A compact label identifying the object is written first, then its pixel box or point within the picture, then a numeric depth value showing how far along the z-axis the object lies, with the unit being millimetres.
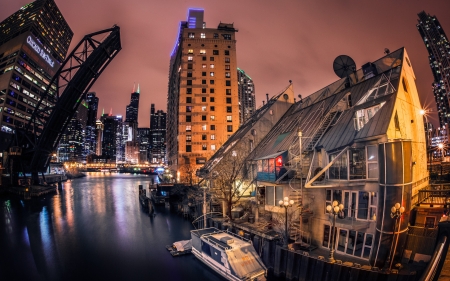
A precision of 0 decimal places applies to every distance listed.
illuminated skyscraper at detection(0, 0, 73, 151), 79125
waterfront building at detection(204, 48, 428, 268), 11375
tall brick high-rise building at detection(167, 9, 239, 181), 54875
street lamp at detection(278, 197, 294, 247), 13922
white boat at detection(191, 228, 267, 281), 14148
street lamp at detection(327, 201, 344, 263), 11697
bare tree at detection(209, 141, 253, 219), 25062
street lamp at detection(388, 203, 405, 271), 10828
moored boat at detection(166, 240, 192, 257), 20047
